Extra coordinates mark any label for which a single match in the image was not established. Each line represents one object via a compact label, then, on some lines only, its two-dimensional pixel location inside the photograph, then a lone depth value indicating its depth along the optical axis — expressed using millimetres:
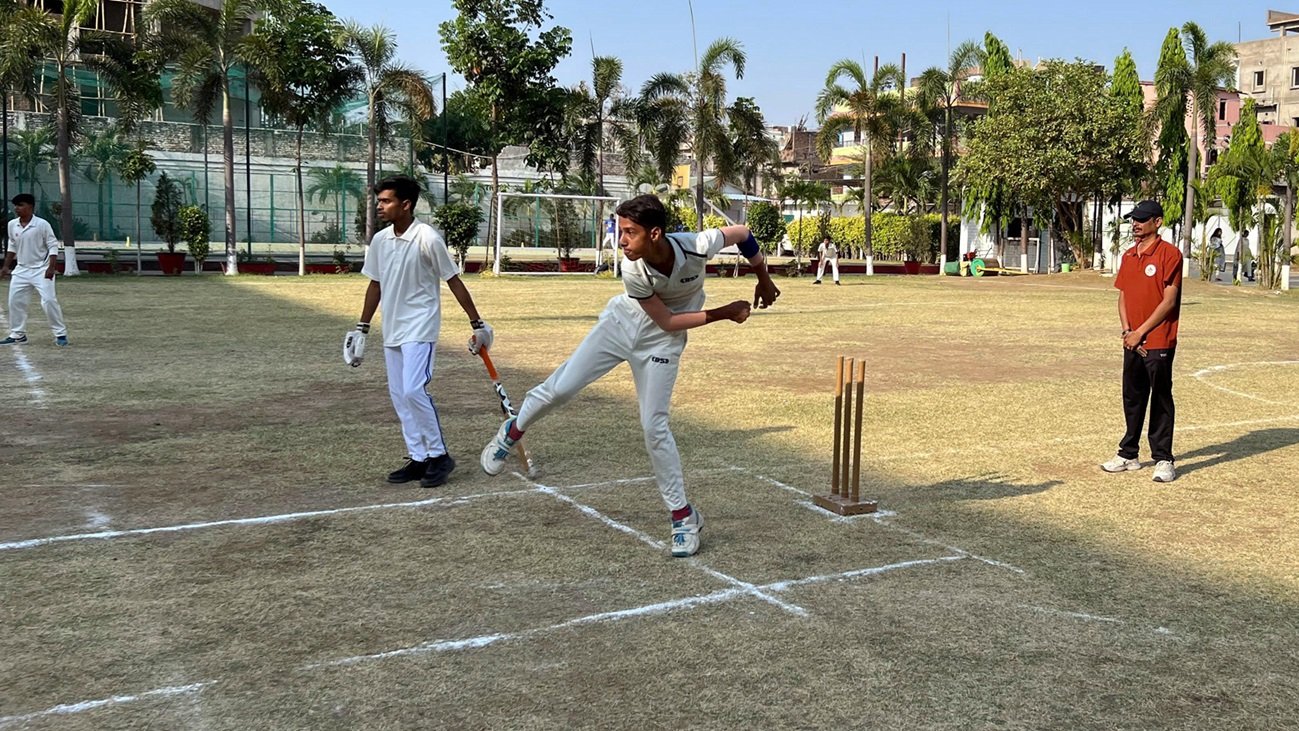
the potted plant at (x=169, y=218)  36719
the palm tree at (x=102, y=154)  40000
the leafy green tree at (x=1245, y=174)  36500
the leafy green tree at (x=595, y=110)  42844
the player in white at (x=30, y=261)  14594
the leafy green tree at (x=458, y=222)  39125
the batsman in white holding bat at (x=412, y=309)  7379
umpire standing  7984
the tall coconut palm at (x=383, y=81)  37728
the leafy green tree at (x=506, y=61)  41594
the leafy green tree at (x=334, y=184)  42938
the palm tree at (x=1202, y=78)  41219
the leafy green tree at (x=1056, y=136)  45312
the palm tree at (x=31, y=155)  41375
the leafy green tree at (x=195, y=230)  36312
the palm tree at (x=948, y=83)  50750
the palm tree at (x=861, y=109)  47031
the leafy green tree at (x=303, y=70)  37344
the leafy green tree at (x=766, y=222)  47375
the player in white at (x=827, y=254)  36438
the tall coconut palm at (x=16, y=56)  32969
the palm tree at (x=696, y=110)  42438
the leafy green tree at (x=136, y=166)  37188
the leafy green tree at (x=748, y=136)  43969
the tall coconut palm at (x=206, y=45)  36281
